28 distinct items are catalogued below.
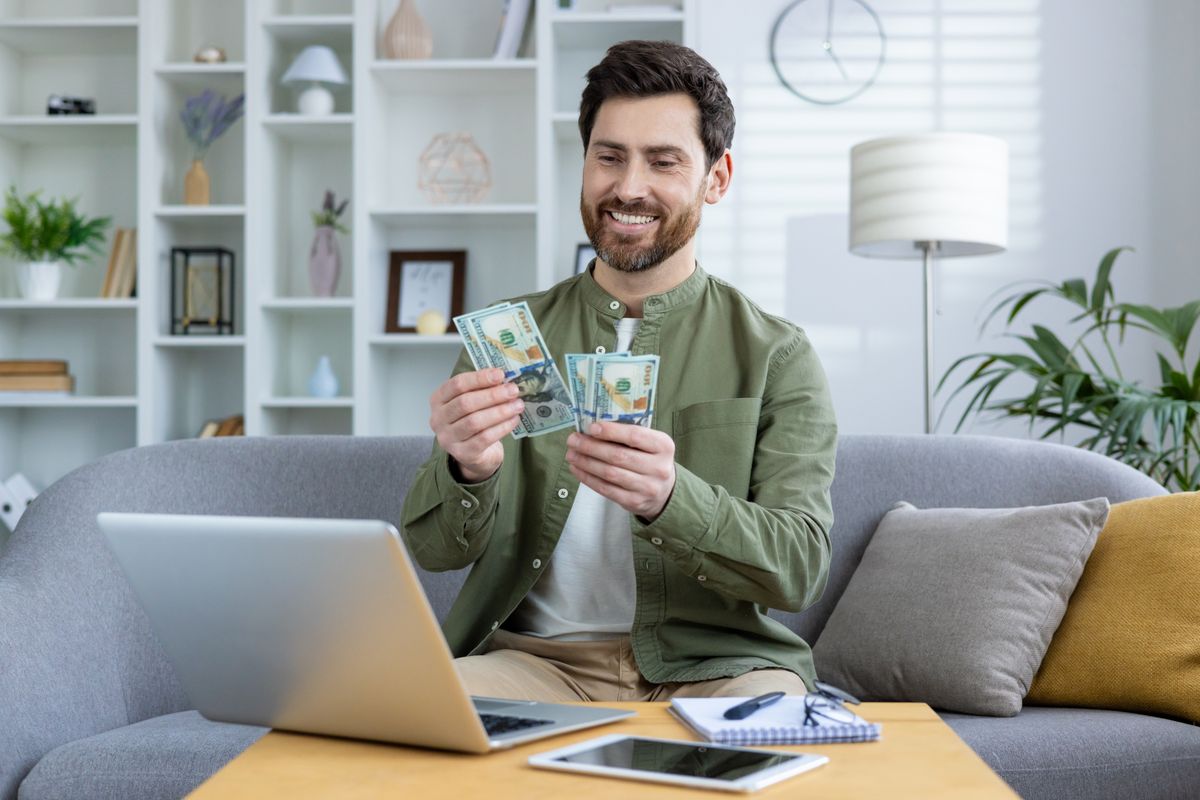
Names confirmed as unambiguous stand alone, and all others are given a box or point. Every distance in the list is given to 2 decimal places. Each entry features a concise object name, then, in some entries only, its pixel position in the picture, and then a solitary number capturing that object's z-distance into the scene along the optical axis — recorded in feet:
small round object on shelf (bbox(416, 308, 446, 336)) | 13.41
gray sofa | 5.52
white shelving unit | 13.34
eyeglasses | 3.49
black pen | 3.56
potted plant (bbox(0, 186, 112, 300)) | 13.34
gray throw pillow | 6.16
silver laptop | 3.01
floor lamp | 10.02
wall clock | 13.33
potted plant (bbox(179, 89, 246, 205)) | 13.60
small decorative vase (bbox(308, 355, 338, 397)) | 13.48
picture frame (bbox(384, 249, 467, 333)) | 13.82
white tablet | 2.95
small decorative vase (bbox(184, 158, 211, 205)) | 13.58
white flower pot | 13.55
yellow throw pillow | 5.89
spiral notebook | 3.43
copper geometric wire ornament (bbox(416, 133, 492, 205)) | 13.89
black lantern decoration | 13.69
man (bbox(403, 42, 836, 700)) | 5.18
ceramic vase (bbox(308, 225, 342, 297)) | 13.65
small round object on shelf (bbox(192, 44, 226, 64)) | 13.58
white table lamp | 13.24
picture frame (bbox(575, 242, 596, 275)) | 13.35
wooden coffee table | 2.94
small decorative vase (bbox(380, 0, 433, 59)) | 13.48
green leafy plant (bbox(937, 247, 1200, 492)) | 8.65
